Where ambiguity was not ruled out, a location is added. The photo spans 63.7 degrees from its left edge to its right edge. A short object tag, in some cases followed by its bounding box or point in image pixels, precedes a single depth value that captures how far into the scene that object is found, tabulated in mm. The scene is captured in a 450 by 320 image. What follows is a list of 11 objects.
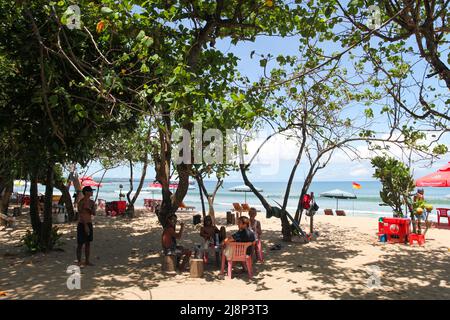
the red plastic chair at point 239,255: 7145
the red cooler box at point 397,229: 11539
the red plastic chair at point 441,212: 17594
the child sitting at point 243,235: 7219
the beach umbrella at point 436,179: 14141
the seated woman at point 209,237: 8086
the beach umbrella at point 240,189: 28647
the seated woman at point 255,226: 8938
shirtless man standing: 7859
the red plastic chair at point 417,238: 11289
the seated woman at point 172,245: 7684
